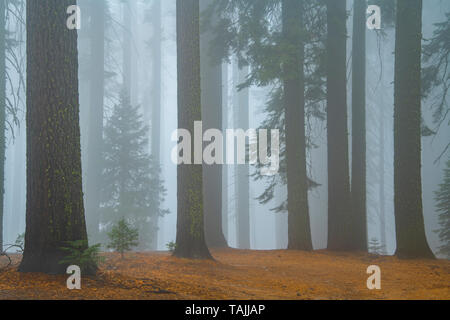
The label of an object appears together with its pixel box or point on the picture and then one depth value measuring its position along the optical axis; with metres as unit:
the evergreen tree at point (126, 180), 20.77
